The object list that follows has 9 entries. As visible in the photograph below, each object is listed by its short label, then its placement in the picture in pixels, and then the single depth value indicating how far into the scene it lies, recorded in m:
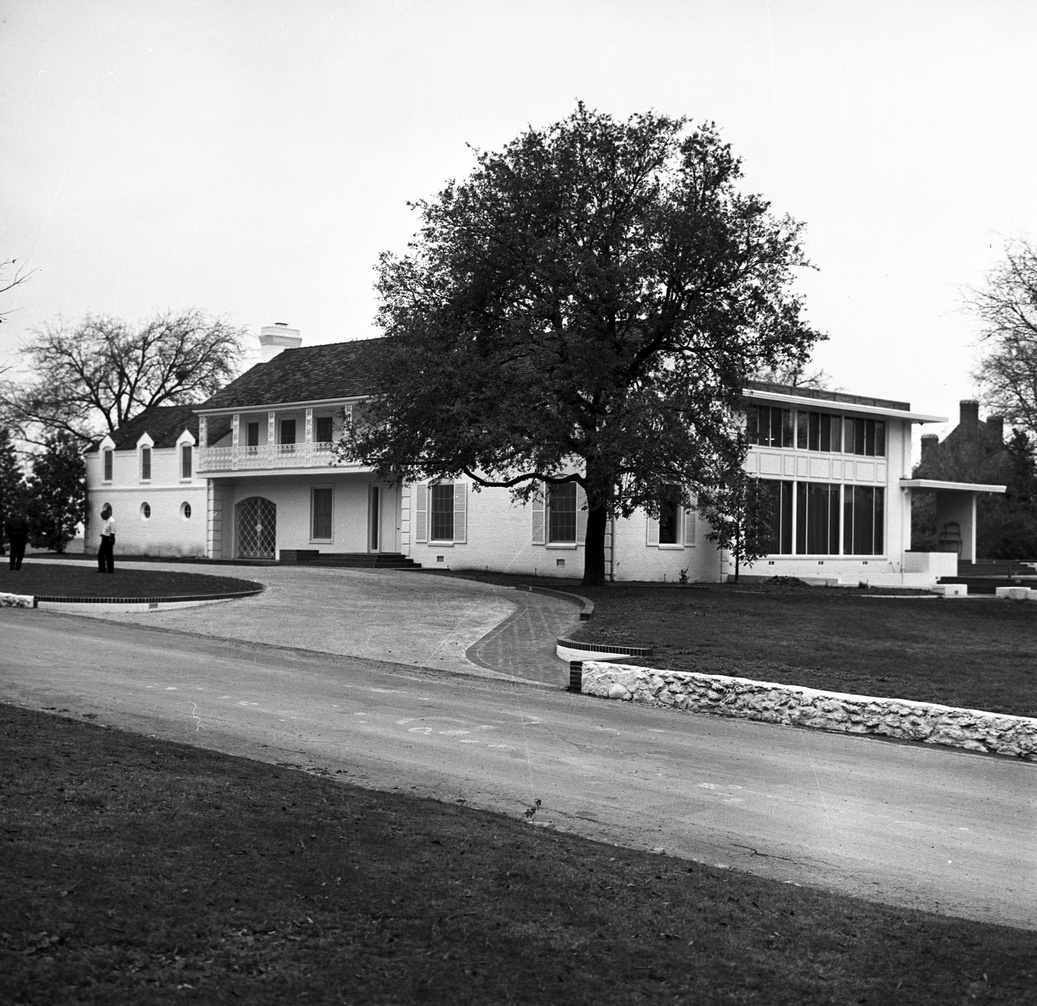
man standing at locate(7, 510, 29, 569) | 32.97
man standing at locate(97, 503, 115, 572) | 31.31
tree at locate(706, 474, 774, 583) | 35.28
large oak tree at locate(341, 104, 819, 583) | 28.81
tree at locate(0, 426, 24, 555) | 54.94
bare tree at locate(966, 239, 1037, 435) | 28.14
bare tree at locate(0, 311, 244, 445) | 70.75
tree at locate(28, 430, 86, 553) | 54.69
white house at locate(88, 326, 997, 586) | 39.88
